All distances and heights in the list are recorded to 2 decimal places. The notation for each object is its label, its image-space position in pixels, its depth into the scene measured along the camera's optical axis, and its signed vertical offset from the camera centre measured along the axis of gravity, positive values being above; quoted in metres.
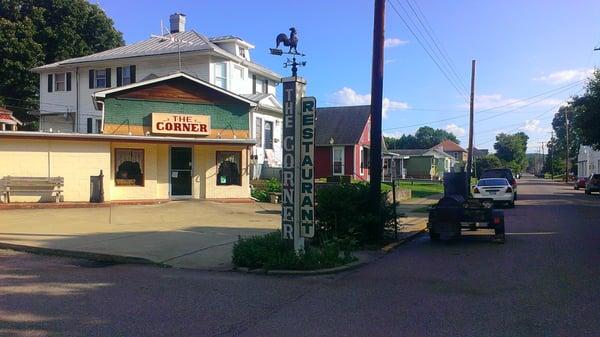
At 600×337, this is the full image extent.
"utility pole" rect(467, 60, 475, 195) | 35.72 +3.59
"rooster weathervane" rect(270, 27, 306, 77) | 11.11 +2.57
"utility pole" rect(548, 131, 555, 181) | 112.76 +3.34
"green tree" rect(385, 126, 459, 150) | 142.49 +8.02
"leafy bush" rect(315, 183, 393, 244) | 12.19 -1.08
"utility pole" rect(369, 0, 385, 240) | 12.74 +1.93
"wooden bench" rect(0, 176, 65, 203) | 19.31 -0.65
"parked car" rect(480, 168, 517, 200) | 29.01 -0.34
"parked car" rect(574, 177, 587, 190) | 51.53 -1.46
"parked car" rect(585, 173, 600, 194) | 40.00 -1.21
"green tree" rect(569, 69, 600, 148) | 32.38 +3.33
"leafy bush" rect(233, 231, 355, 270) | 9.35 -1.57
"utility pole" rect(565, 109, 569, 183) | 80.25 +0.66
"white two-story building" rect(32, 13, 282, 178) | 31.72 +5.91
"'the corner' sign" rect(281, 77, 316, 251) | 9.75 +0.06
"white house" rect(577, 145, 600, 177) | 67.69 +0.84
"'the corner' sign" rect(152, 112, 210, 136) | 22.03 +1.79
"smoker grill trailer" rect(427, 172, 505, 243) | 12.98 -1.21
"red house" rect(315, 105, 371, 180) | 41.75 +1.87
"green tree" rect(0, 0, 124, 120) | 43.53 +10.92
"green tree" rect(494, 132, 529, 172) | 134.50 +4.93
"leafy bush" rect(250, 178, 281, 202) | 24.00 -1.04
